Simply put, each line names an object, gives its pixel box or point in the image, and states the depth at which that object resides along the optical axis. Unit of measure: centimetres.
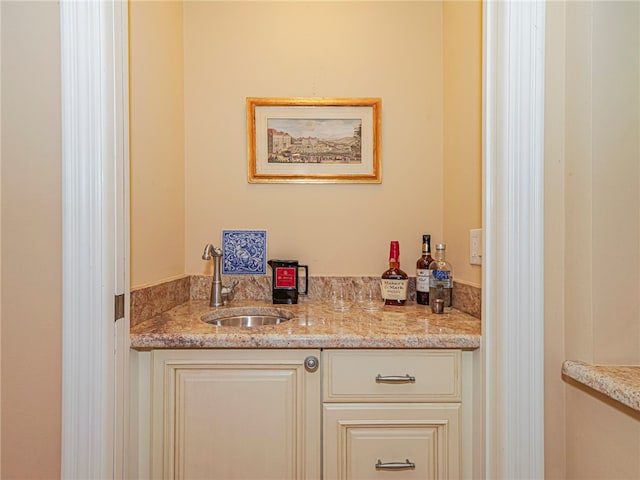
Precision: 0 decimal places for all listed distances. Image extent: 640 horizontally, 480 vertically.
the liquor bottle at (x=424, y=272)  148
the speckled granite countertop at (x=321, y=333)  103
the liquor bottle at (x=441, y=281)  138
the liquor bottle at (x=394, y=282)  149
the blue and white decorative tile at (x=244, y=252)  164
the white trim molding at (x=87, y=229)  83
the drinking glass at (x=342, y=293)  165
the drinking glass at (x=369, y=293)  165
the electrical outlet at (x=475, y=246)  125
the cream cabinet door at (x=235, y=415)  105
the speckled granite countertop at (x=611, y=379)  71
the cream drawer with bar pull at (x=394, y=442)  105
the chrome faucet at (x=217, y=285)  150
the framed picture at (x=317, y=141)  164
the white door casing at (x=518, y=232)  87
